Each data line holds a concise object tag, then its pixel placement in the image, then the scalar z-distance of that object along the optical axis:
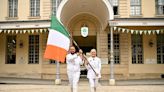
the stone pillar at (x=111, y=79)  19.09
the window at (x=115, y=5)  23.72
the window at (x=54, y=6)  23.94
